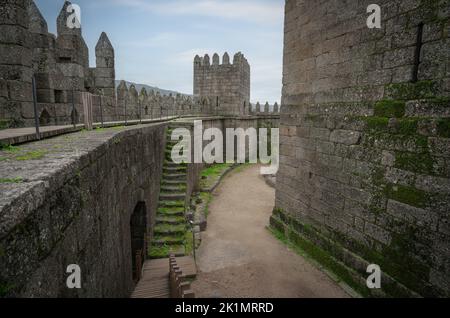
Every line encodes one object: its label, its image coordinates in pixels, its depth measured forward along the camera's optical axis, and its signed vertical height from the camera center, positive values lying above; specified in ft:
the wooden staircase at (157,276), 17.61 -11.29
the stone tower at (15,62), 14.94 +3.31
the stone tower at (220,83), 79.30 +11.43
